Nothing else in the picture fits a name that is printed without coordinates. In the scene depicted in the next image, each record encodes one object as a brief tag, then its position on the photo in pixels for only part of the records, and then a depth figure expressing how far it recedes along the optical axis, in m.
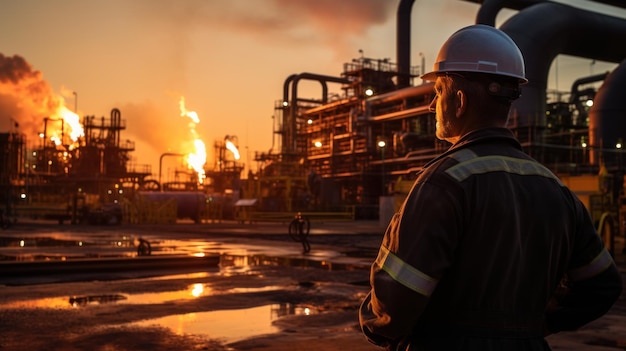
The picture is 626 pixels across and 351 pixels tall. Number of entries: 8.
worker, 2.07
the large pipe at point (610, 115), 35.41
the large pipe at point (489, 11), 39.75
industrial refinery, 35.41
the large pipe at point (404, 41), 53.28
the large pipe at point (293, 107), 73.44
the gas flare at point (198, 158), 81.12
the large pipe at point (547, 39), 33.94
